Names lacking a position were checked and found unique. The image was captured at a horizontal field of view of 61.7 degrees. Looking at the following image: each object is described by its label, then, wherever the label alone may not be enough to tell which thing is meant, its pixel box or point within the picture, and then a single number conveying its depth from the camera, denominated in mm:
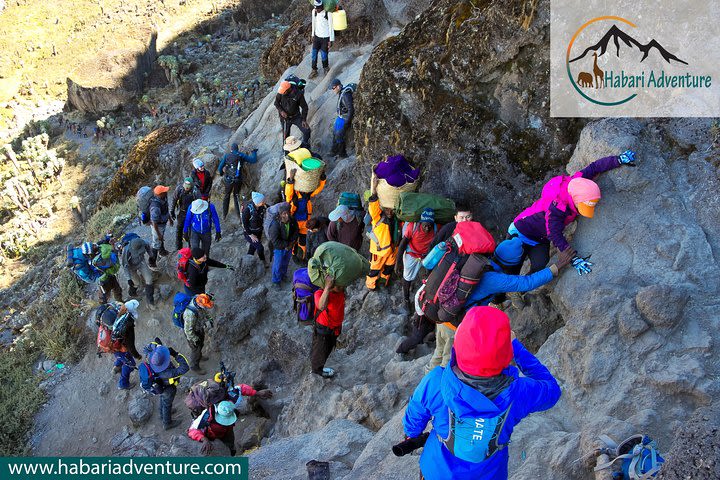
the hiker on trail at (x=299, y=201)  11328
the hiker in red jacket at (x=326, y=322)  8141
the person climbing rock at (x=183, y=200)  12531
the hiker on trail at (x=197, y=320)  10220
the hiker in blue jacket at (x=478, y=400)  3771
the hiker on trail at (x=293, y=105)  12844
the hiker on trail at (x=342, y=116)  12484
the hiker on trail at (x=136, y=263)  12344
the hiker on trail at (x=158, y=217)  12789
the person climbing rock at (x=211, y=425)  8352
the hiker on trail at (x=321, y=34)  14523
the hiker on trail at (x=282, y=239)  10773
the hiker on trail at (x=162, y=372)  9602
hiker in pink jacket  6457
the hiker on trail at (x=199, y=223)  11523
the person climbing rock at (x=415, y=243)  8570
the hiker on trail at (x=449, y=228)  7984
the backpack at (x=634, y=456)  4336
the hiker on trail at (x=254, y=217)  11547
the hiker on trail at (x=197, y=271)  10820
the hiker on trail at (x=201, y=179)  13031
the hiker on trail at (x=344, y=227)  9922
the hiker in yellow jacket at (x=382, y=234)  9523
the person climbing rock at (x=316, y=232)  10406
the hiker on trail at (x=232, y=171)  13391
